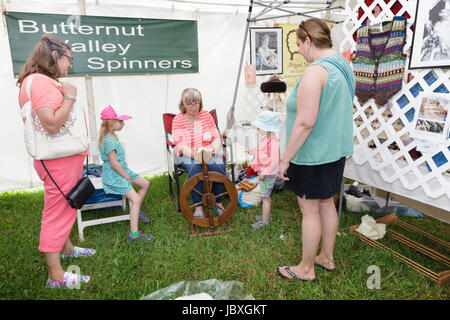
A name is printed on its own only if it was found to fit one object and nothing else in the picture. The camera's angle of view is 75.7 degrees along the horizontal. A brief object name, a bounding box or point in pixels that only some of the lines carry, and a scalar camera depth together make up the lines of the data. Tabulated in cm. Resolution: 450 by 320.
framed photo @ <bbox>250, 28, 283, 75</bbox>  389
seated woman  260
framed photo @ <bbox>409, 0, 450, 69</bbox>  163
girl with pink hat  224
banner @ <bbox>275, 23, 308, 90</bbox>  414
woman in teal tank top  145
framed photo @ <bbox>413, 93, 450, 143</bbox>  170
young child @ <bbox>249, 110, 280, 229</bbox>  231
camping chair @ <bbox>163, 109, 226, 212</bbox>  296
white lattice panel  175
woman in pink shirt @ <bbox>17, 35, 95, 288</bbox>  146
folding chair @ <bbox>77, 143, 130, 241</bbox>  237
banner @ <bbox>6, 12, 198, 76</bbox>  308
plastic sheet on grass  169
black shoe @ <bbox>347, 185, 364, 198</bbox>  293
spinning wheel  234
